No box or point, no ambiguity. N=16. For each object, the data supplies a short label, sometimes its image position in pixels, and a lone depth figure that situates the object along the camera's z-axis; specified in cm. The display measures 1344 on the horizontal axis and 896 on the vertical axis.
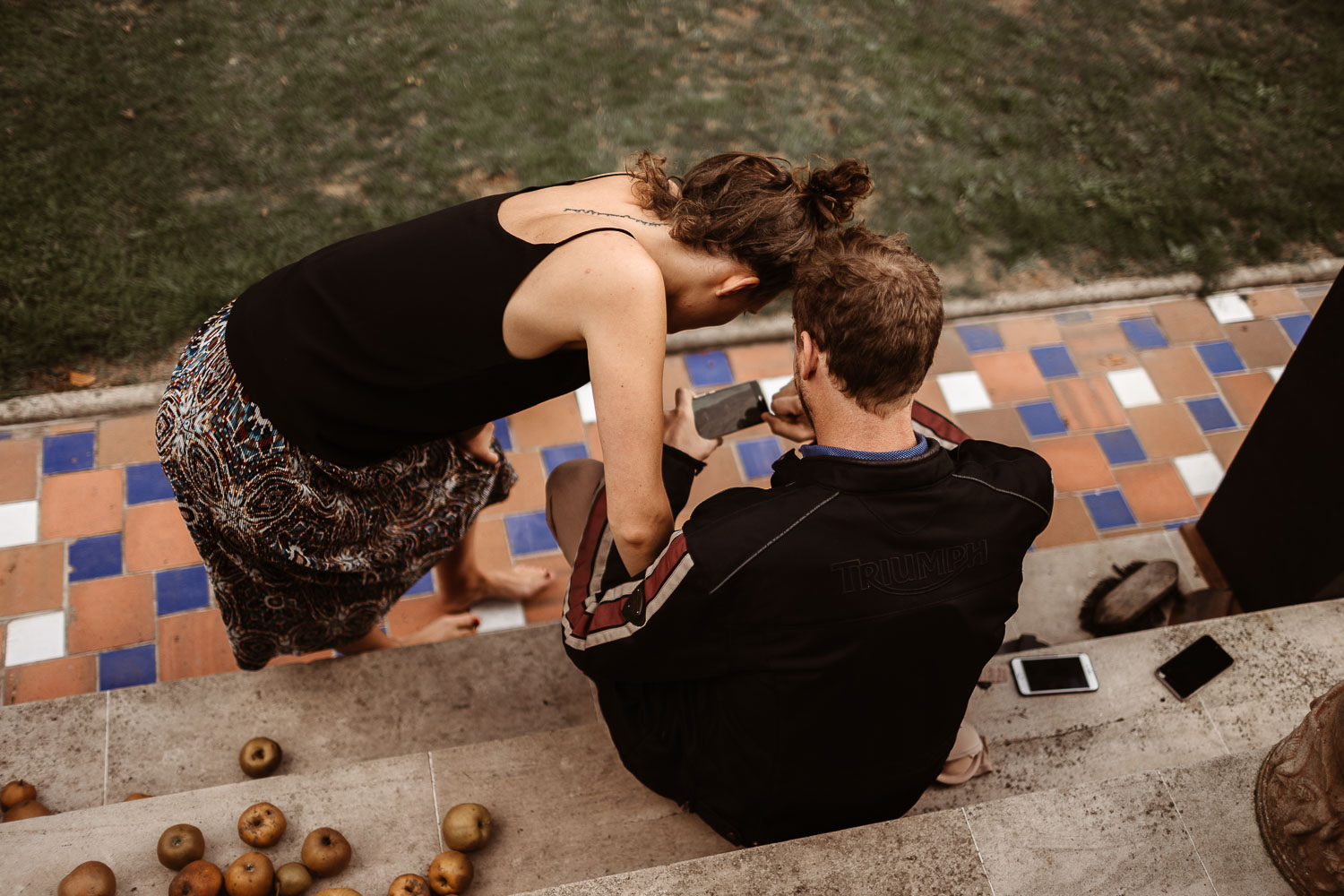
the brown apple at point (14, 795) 252
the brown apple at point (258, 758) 265
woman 197
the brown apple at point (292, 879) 225
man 177
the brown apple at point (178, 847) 225
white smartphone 286
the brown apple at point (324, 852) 228
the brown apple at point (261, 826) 231
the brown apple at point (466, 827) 236
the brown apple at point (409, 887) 223
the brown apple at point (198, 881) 214
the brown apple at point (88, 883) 211
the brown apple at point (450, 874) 226
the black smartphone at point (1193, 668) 283
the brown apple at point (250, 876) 223
